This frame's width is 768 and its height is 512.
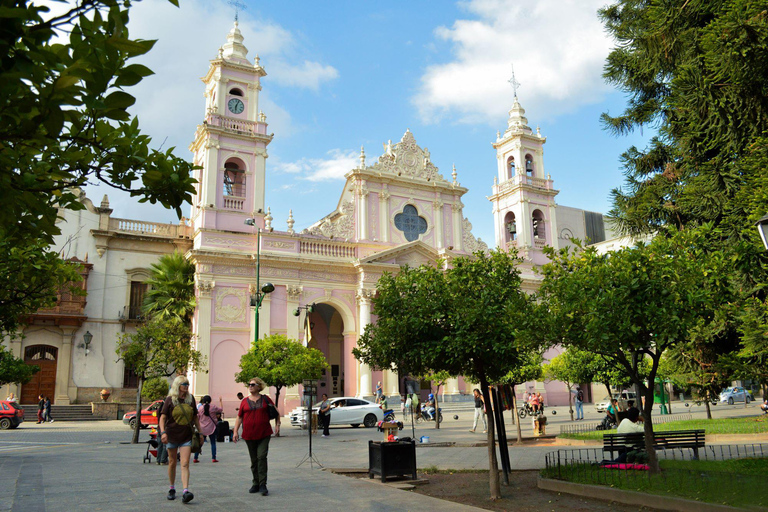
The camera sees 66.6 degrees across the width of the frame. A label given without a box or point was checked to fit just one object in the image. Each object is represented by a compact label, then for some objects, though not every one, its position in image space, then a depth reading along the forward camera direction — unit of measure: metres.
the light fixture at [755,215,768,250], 6.82
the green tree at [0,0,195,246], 2.52
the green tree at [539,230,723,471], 8.48
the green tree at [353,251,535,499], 9.35
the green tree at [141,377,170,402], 26.64
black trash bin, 9.75
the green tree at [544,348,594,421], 24.09
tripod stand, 12.10
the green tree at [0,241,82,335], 7.76
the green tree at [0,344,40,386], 24.06
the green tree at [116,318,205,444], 19.73
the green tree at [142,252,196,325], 30.12
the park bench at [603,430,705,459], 10.31
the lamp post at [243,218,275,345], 21.51
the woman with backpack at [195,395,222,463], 12.55
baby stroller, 12.30
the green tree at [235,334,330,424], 21.47
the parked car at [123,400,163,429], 24.69
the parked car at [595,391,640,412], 33.81
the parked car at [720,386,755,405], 44.28
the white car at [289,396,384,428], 25.69
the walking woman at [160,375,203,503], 7.69
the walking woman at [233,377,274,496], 8.29
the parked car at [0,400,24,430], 25.09
